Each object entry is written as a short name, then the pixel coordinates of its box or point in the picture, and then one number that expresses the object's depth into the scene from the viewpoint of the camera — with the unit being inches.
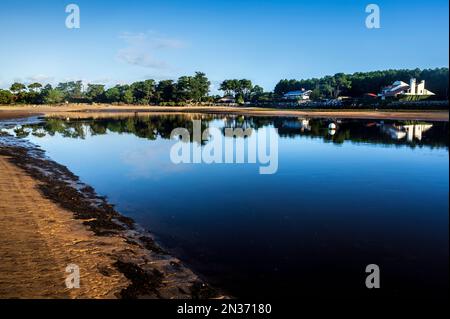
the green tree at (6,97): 5368.6
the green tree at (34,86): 6604.3
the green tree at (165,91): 6689.5
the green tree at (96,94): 7249.0
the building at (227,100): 6826.8
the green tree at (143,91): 6776.6
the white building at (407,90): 4269.7
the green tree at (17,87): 6082.7
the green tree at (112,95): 6958.7
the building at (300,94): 6157.5
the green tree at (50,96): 6319.4
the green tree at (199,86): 6550.2
